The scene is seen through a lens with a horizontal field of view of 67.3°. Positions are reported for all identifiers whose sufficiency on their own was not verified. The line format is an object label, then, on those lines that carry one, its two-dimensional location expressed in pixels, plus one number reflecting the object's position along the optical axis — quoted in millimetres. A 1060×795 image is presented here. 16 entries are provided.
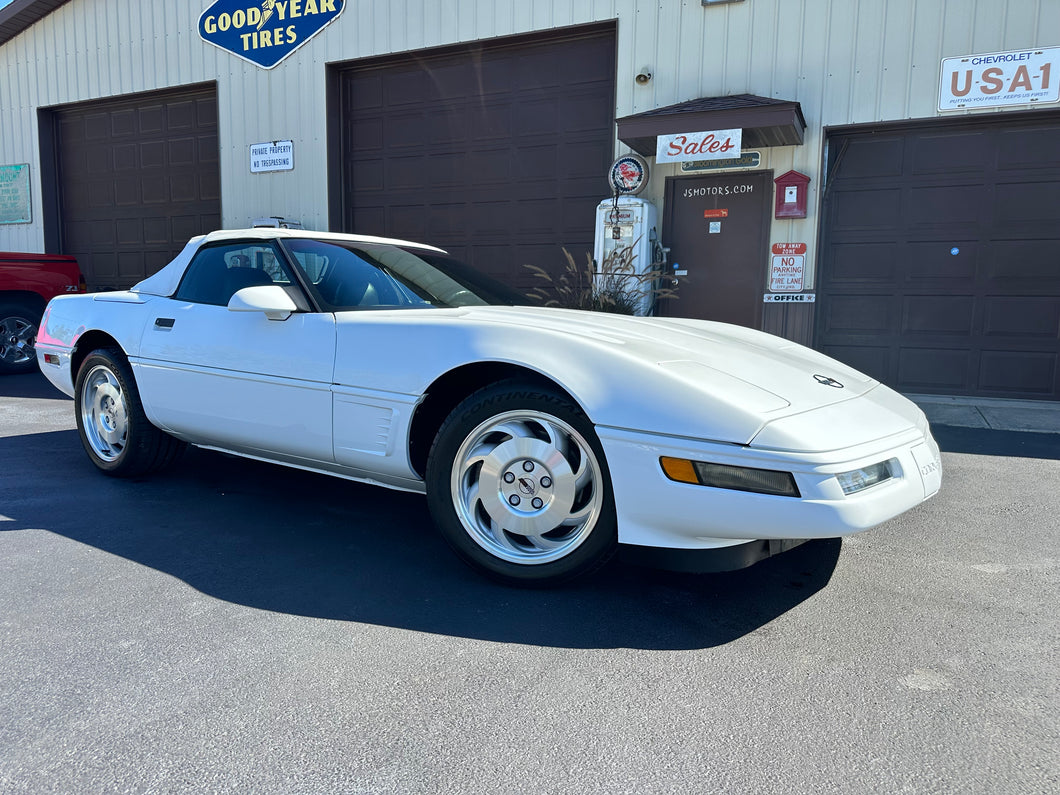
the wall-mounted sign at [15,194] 13664
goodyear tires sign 10680
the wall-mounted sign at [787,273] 8195
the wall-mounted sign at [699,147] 7559
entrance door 8375
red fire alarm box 8055
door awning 7324
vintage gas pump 8062
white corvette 2314
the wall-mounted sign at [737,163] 8258
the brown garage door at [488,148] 9289
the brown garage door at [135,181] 12000
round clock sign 8641
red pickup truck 9094
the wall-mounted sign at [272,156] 11031
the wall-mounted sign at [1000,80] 7258
